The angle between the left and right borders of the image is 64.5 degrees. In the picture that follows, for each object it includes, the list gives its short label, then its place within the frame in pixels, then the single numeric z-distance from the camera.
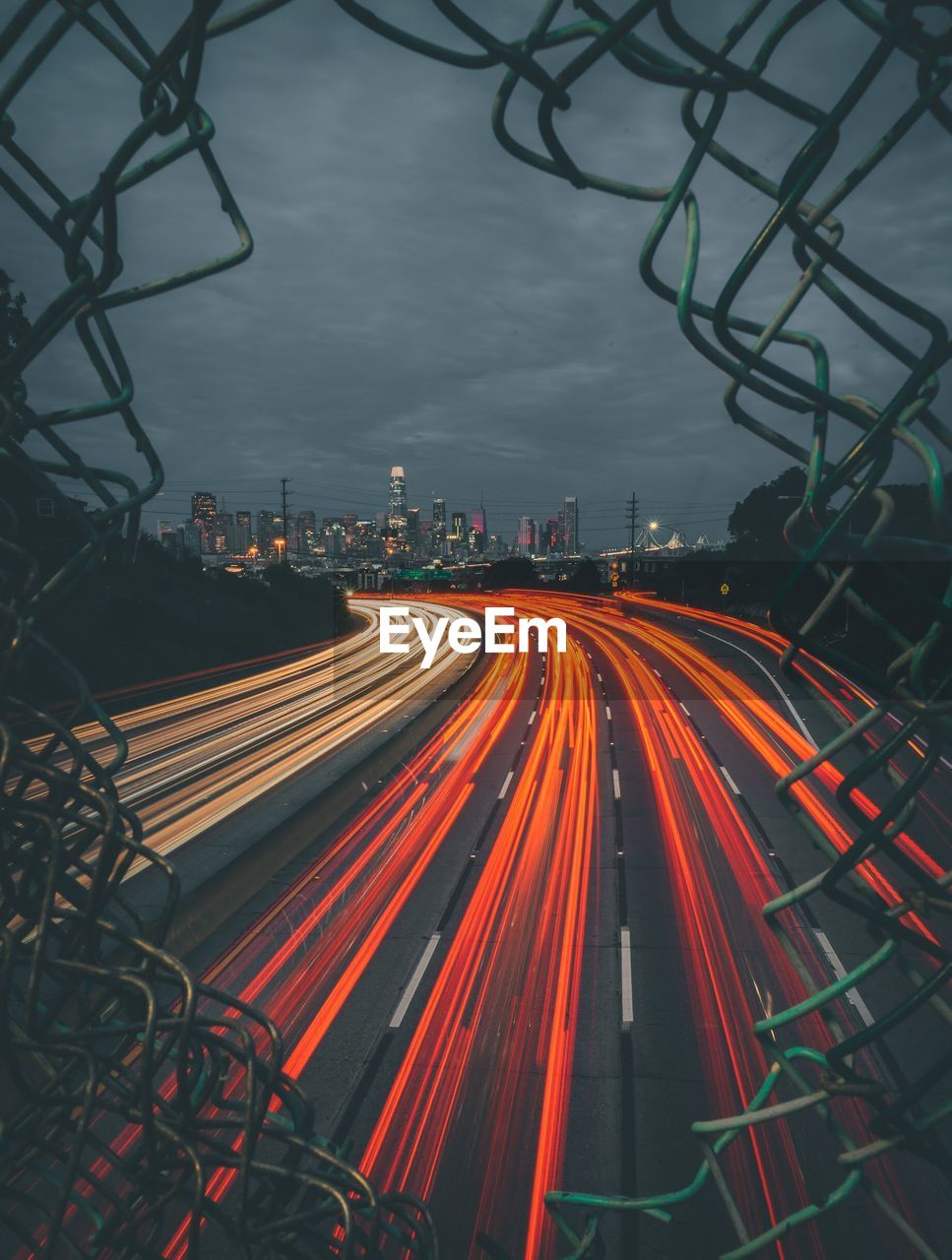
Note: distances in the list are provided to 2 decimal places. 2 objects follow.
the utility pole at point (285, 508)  79.24
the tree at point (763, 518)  71.88
